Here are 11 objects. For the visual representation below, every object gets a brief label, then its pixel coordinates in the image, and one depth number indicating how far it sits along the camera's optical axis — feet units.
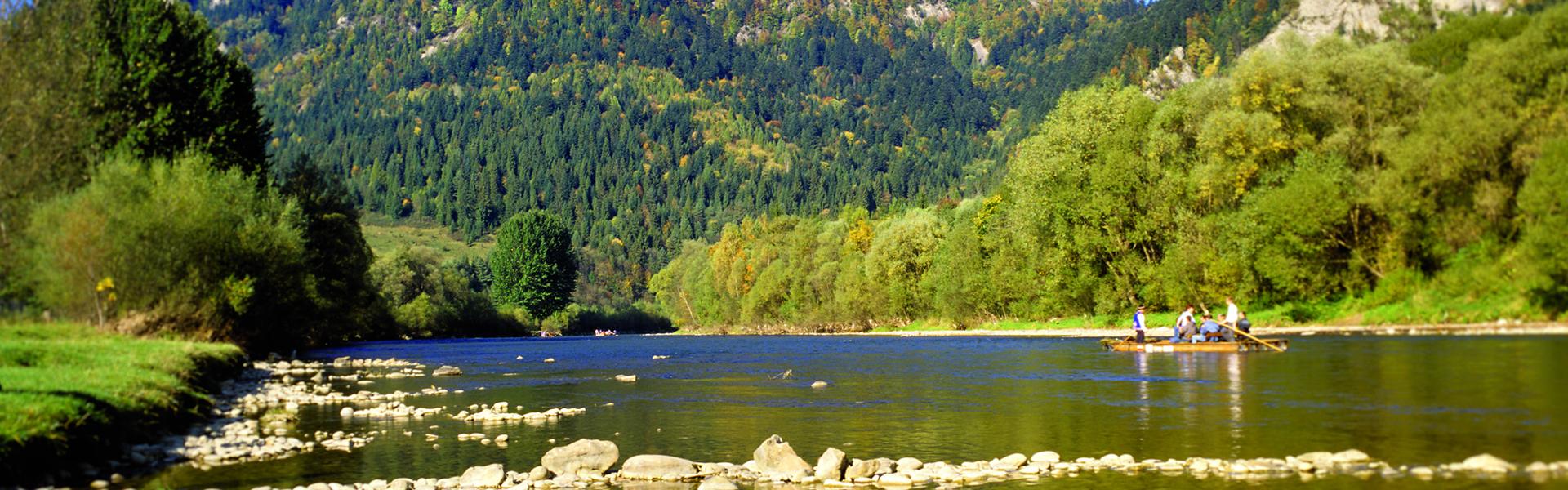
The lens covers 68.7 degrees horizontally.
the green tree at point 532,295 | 643.86
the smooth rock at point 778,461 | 71.92
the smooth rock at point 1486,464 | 62.39
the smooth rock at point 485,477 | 69.51
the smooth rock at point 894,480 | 68.28
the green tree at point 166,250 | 150.61
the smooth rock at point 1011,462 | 72.02
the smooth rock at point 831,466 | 69.97
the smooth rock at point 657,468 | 73.36
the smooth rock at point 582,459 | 74.59
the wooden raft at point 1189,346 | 164.04
